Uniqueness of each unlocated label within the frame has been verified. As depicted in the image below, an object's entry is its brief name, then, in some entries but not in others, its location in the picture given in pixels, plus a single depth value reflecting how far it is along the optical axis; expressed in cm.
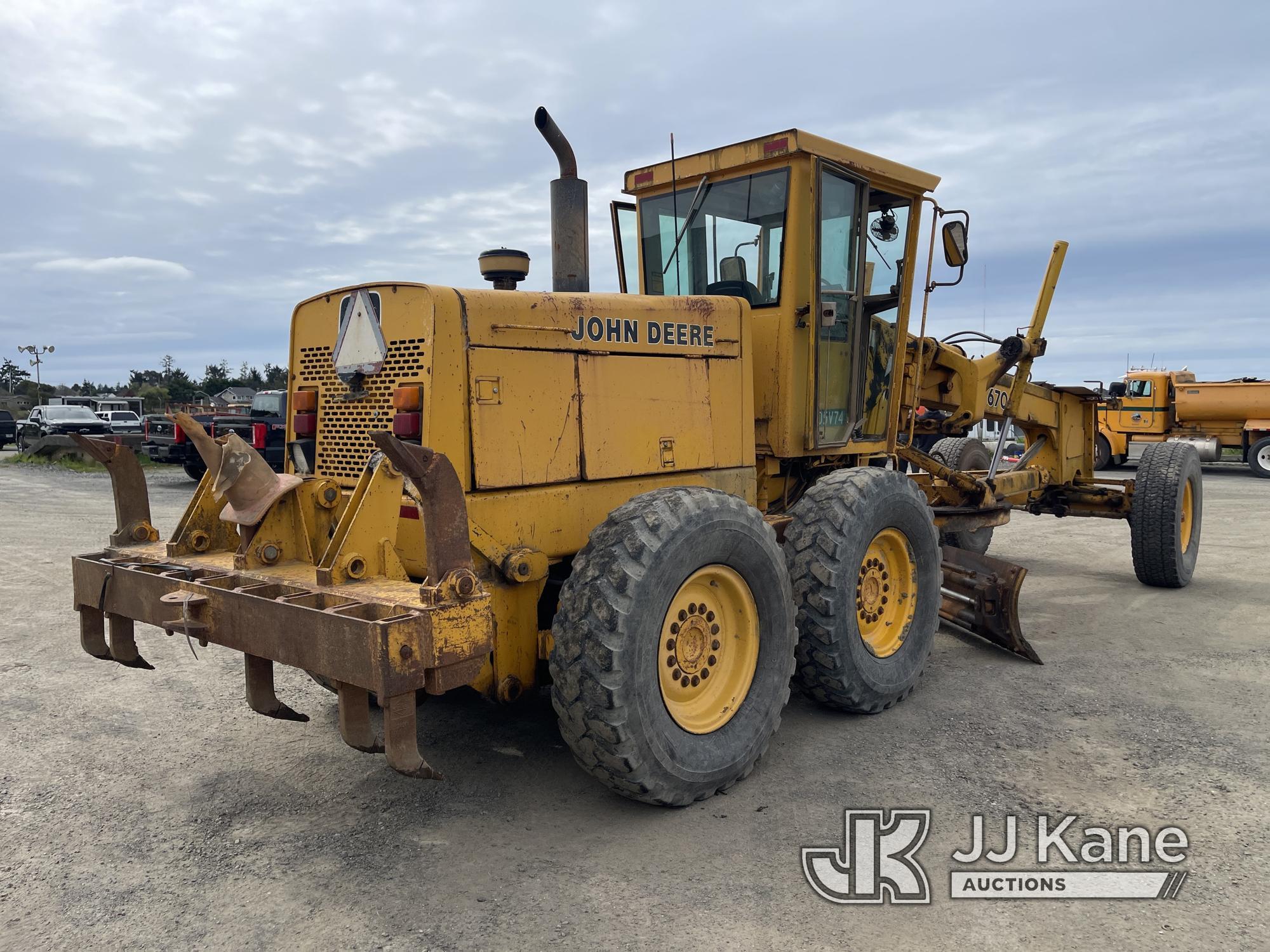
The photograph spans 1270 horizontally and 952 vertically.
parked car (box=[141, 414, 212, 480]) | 1562
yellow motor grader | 339
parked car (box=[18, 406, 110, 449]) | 2678
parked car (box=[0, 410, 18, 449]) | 3048
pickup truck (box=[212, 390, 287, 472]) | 1423
